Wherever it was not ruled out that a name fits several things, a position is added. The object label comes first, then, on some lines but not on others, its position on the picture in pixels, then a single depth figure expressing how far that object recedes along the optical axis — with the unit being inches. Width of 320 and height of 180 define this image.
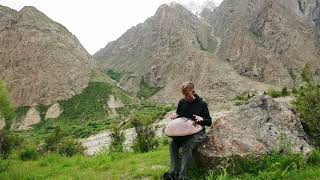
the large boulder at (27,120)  3627.1
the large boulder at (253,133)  238.2
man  237.7
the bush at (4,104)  1049.1
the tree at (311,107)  274.4
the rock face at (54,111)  3830.8
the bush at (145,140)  462.6
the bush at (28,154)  480.2
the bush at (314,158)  234.4
